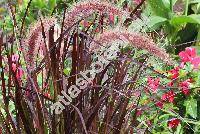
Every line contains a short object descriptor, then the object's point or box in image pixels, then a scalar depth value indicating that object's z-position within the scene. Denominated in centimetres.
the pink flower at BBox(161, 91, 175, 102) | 236
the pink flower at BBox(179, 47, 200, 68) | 251
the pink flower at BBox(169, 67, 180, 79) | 248
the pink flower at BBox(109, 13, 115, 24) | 189
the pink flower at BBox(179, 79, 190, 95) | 245
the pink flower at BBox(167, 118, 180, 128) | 237
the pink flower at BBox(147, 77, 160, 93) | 230
